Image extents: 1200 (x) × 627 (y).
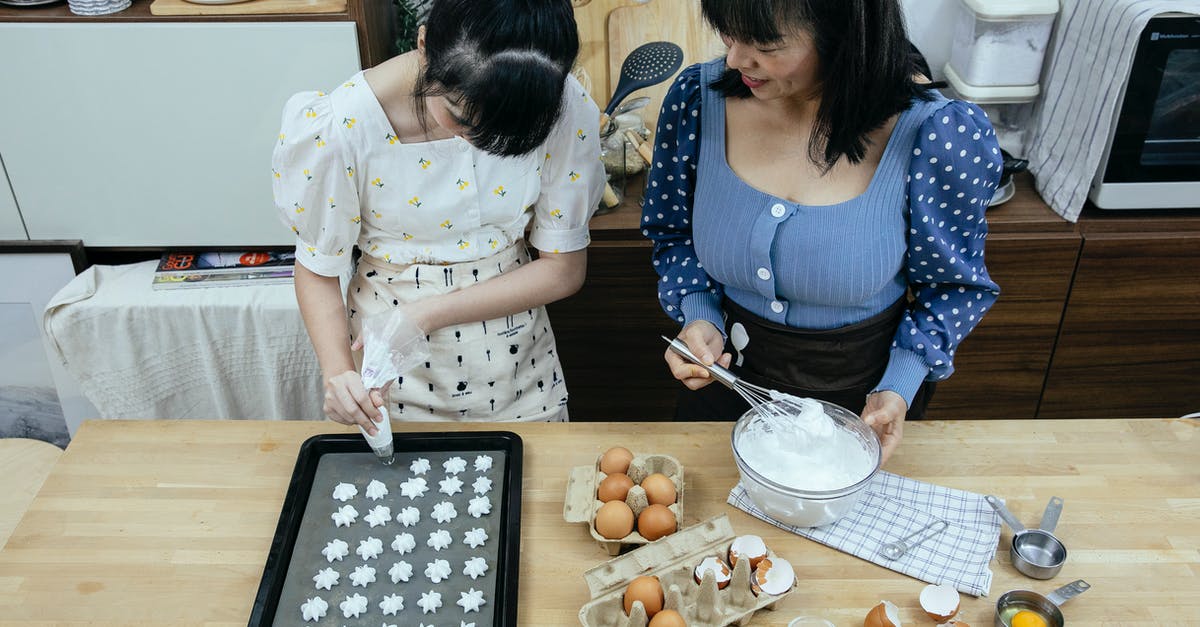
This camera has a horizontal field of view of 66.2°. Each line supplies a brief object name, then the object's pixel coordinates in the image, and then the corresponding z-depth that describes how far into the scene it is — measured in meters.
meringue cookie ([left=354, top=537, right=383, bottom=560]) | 1.30
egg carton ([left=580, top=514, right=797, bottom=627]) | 1.18
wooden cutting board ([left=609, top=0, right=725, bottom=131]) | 2.32
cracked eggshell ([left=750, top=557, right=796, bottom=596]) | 1.22
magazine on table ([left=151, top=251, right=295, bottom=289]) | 2.34
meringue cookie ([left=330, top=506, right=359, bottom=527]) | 1.35
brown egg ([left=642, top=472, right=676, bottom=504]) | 1.33
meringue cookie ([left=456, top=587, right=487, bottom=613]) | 1.23
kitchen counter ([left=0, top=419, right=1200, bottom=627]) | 1.26
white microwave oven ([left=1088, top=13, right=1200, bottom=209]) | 2.03
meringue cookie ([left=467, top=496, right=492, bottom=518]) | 1.38
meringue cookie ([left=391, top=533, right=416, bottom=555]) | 1.31
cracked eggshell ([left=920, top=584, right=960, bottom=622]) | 1.21
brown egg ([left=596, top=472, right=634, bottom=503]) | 1.34
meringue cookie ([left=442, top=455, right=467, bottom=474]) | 1.45
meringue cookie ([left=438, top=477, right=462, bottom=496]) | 1.41
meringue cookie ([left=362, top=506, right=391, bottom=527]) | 1.35
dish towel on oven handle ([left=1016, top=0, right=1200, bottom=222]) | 2.04
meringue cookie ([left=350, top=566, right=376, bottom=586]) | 1.26
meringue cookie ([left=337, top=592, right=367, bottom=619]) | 1.23
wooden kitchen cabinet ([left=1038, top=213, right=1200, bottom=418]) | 2.27
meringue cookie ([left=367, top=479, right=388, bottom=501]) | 1.39
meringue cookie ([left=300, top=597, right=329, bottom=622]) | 1.22
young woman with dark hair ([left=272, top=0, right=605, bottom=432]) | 1.21
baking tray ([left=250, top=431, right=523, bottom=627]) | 1.24
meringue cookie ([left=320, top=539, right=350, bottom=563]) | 1.30
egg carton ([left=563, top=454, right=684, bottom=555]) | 1.30
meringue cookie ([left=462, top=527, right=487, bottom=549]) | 1.33
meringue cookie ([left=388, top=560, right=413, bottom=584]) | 1.27
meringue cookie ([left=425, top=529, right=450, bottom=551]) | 1.32
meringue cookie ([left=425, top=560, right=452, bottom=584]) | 1.27
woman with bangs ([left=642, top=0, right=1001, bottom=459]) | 1.26
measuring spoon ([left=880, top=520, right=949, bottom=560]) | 1.30
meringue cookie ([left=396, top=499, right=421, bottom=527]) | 1.35
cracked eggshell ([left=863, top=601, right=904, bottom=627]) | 1.16
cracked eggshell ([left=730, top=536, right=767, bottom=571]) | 1.25
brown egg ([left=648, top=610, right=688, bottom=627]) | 1.14
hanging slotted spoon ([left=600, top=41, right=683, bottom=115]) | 1.89
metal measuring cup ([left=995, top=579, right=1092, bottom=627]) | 1.20
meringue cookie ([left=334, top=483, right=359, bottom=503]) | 1.39
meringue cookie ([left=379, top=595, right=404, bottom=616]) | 1.23
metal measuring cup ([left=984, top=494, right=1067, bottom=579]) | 1.27
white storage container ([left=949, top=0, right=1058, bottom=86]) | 2.22
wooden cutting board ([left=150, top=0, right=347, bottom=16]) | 2.03
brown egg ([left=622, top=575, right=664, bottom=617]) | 1.18
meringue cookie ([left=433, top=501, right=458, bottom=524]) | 1.36
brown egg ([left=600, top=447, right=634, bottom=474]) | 1.39
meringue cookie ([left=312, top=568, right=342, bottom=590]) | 1.26
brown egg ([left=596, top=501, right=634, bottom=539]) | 1.28
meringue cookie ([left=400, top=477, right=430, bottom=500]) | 1.40
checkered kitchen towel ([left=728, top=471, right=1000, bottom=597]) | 1.28
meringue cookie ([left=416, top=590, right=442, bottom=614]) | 1.23
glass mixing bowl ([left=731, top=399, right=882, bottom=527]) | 1.27
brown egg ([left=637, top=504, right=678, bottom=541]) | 1.29
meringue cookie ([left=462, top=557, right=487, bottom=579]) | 1.28
